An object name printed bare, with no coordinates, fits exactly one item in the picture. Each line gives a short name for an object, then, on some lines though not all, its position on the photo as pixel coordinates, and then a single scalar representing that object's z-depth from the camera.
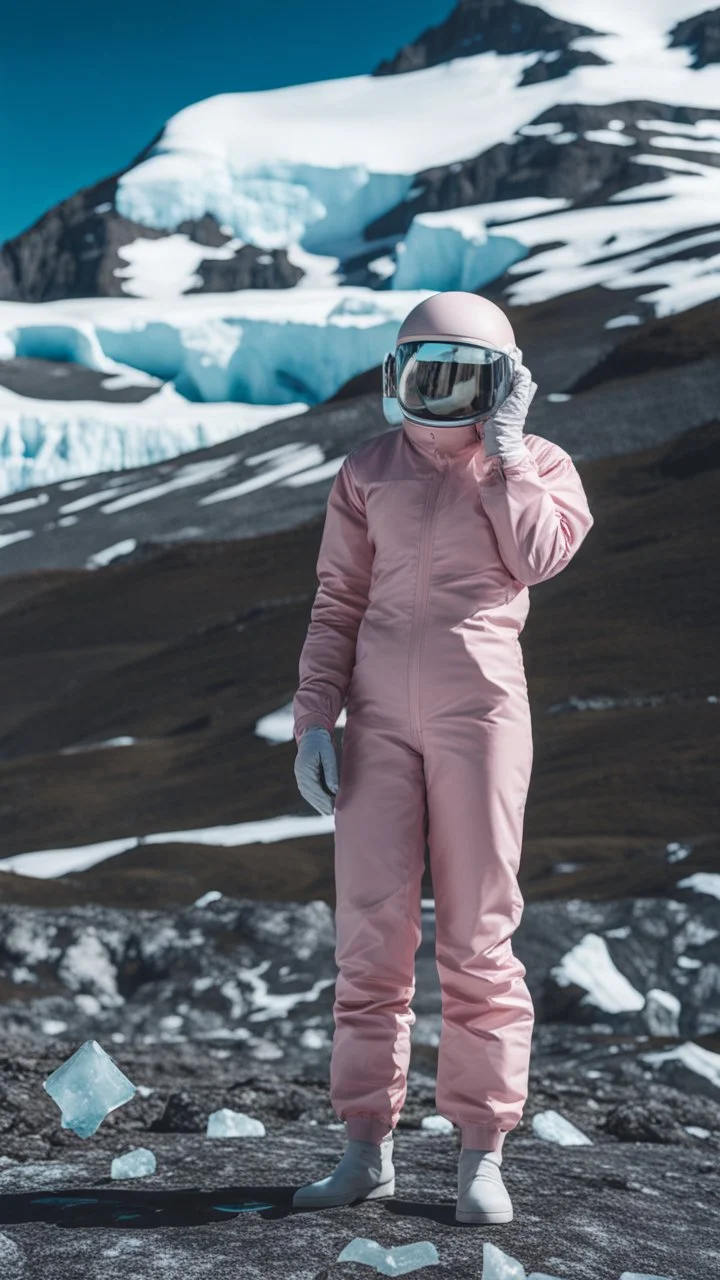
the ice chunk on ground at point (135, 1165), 5.12
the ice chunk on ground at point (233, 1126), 6.18
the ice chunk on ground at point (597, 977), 12.65
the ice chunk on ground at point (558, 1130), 6.59
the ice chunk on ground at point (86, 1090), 4.91
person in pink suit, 4.57
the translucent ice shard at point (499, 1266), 3.86
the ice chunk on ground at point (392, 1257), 3.88
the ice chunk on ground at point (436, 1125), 6.99
